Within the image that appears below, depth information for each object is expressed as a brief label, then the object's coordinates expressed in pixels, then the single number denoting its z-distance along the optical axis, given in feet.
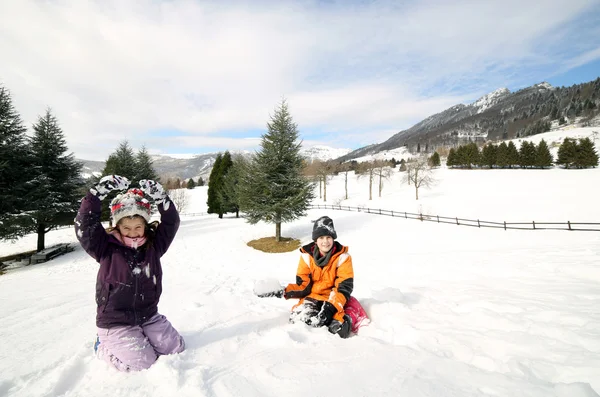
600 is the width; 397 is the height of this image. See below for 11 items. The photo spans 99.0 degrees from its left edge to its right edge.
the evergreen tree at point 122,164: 76.54
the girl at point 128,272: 9.43
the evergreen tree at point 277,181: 58.80
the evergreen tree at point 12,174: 44.75
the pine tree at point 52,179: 51.54
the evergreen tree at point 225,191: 110.39
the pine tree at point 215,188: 120.37
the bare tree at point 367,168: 154.71
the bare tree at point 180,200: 159.05
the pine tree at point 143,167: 80.18
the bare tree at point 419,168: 134.82
